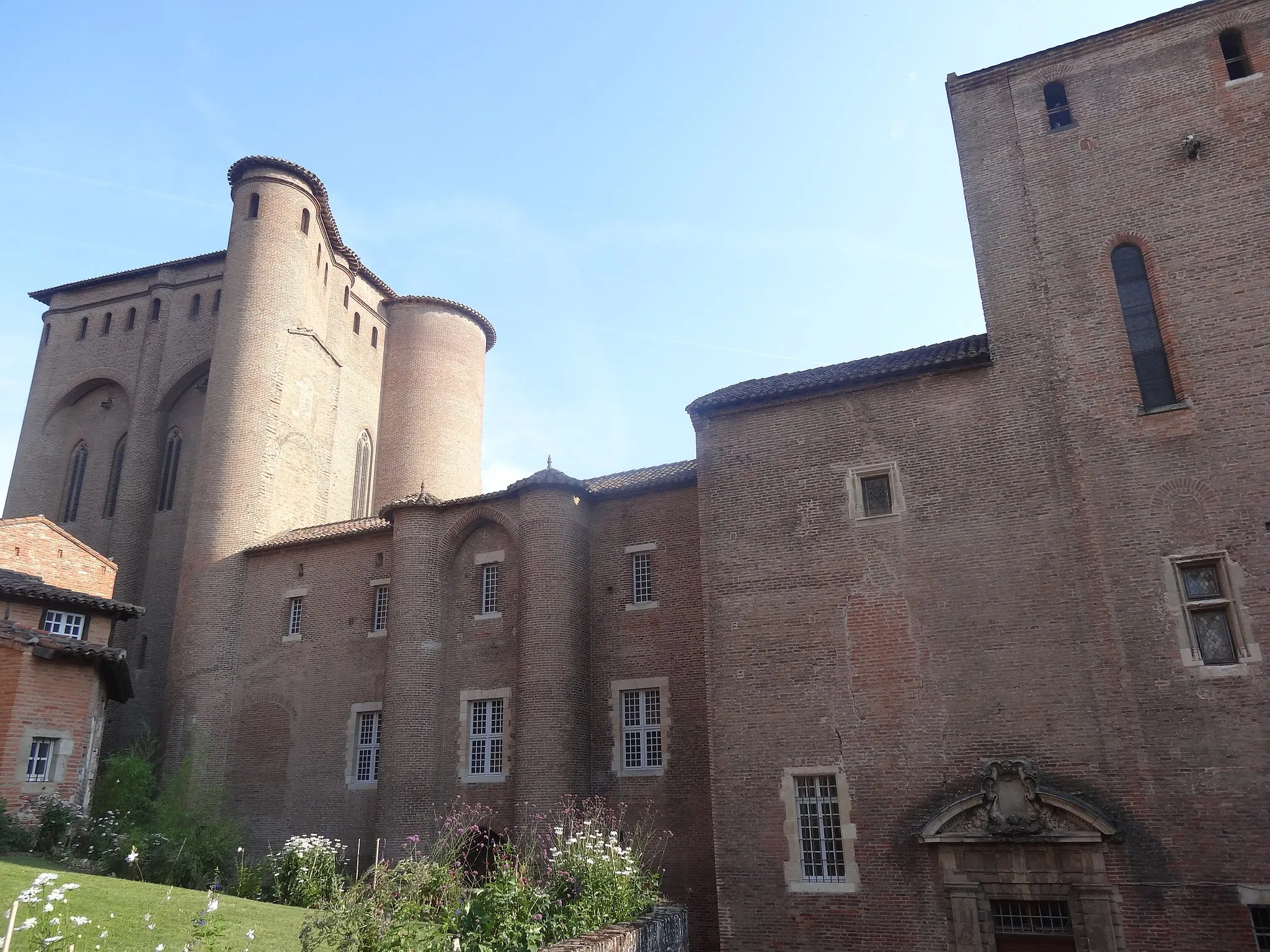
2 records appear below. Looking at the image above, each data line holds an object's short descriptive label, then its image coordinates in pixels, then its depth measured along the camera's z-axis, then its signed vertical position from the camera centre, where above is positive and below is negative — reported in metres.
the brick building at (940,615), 13.11 +3.00
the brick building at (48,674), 19.58 +2.67
